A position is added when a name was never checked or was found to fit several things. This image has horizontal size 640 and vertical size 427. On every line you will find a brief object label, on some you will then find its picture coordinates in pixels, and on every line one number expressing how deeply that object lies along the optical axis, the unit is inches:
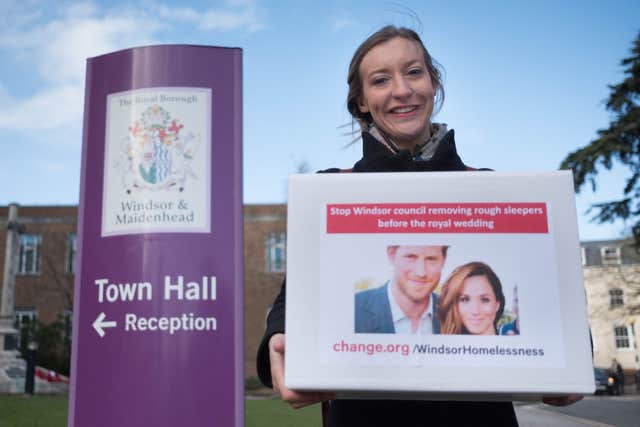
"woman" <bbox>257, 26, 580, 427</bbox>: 63.3
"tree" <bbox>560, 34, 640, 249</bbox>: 687.1
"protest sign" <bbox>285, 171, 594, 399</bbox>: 49.9
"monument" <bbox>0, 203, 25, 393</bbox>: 789.2
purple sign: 120.8
